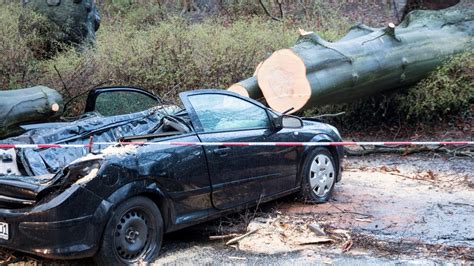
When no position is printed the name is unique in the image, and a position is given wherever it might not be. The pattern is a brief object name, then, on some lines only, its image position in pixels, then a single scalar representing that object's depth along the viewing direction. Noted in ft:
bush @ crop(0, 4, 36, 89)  36.24
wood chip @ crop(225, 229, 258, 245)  17.56
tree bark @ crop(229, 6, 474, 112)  27.45
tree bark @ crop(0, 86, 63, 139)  26.89
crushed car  14.44
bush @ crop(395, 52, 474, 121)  31.96
